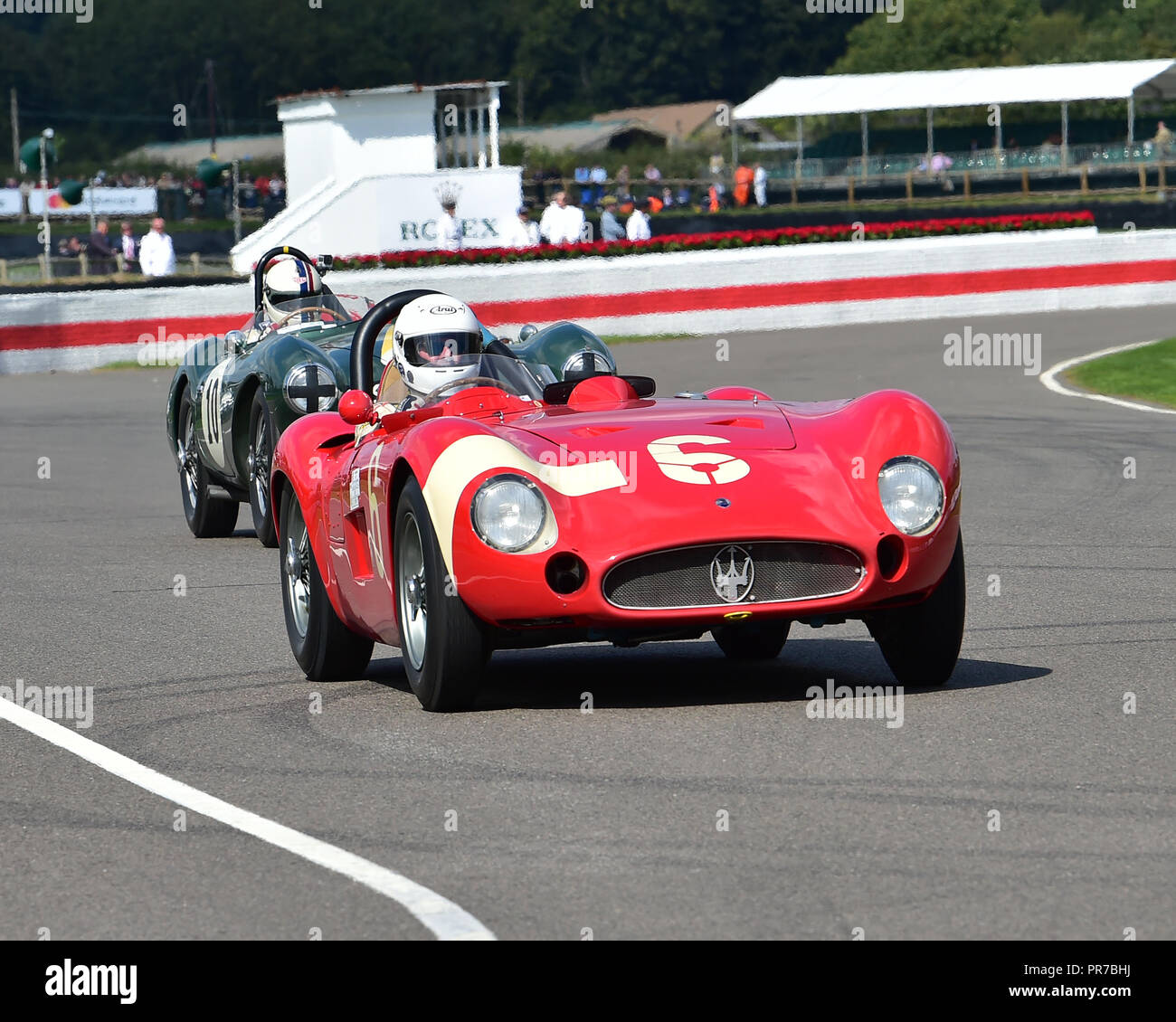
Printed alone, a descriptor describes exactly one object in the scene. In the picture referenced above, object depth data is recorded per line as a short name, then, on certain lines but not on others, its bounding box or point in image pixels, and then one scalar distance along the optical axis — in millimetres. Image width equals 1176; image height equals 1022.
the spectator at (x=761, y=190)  59625
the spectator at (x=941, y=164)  65625
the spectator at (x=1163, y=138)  58922
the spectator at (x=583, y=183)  62250
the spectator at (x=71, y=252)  47162
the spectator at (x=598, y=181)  62716
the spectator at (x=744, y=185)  53219
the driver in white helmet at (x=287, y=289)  14430
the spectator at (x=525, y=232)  32594
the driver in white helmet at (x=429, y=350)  8598
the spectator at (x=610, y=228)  36406
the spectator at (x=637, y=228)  35281
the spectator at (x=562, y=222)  31547
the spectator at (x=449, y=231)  31141
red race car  6785
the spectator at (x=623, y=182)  60969
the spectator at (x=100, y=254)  47469
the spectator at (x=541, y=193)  60875
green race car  12750
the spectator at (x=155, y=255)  33781
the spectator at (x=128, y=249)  48031
